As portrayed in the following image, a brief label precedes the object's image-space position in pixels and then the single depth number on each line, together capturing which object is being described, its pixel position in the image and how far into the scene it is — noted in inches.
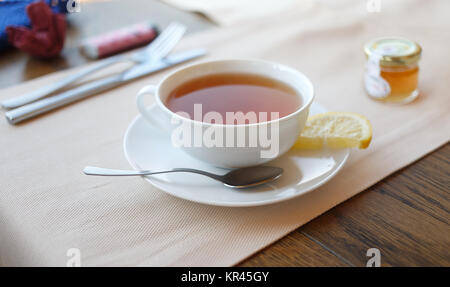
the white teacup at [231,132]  23.4
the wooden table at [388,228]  20.9
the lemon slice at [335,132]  26.7
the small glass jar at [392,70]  33.3
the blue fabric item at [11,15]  42.1
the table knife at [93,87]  33.0
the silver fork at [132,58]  34.7
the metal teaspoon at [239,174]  24.0
